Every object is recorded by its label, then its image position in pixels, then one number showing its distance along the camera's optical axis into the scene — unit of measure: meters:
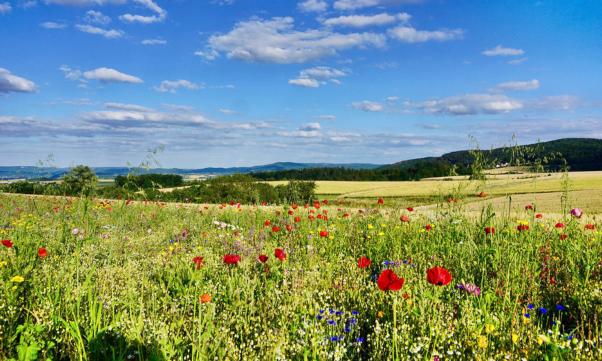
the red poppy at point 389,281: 2.38
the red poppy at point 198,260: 4.00
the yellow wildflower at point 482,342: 2.60
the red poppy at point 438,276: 2.54
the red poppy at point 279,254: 4.17
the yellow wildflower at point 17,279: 3.62
